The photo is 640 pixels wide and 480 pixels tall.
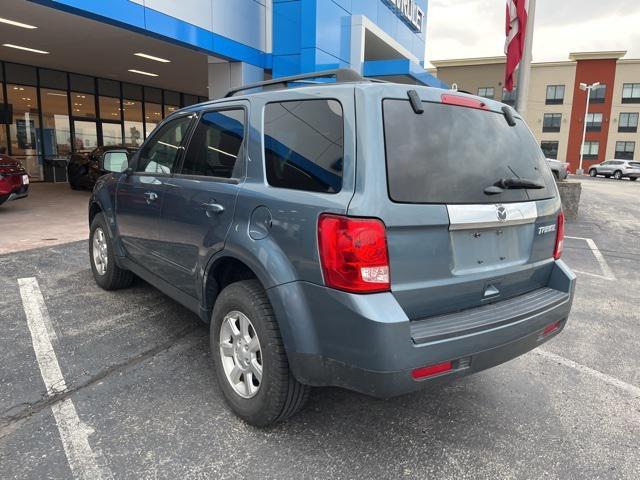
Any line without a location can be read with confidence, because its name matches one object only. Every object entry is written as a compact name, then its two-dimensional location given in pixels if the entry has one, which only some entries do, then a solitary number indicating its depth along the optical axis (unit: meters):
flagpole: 9.56
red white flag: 9.40
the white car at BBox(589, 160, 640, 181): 38.88
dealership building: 10.21
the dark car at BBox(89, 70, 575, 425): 2.25
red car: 9.90
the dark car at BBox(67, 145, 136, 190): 14.52
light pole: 44.22
